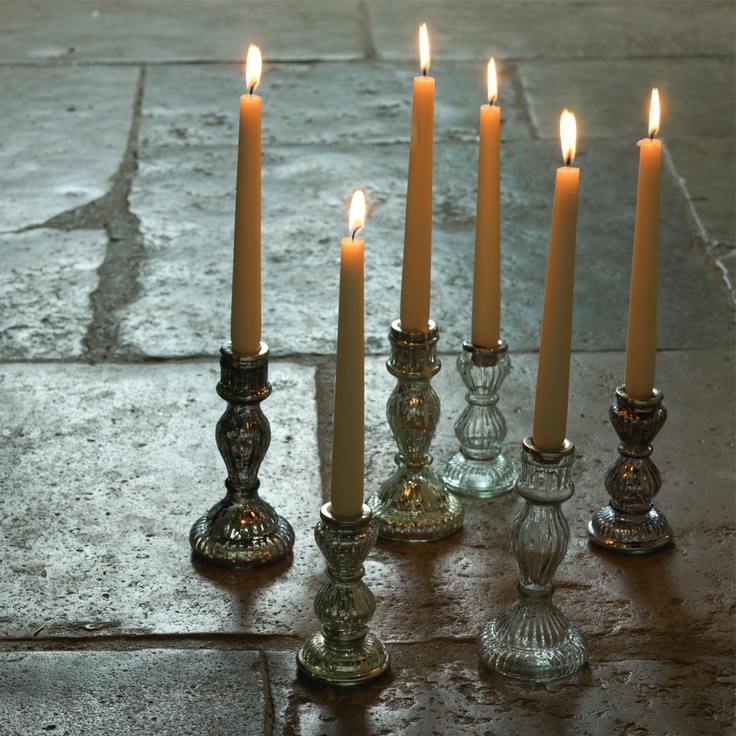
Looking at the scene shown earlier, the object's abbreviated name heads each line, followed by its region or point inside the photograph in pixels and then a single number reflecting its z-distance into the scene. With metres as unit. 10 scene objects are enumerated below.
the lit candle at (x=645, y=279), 2.37
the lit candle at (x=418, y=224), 2.40
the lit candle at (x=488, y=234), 2.45
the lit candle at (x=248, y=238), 2.35
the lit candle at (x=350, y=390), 2.19
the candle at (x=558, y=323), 2.21
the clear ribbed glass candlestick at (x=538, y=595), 2.25
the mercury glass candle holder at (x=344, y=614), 2.24
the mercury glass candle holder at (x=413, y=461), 2.44
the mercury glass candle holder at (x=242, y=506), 2.41
